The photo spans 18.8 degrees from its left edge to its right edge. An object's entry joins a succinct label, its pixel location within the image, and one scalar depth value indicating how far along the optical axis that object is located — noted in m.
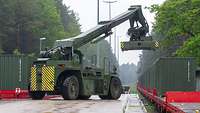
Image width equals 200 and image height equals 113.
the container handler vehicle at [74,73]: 30.38
